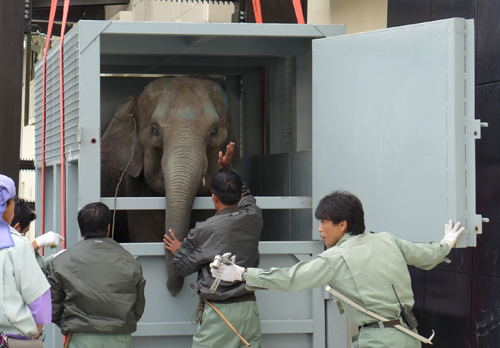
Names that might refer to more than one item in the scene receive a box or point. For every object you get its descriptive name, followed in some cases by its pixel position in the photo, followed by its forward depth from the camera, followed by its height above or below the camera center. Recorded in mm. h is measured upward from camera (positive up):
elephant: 11422 +267
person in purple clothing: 7371 -502
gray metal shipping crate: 9375 +327
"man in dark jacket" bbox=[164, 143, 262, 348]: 9953 -491
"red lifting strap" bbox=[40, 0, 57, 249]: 13125 +688
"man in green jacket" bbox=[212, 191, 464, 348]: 7832 -467
